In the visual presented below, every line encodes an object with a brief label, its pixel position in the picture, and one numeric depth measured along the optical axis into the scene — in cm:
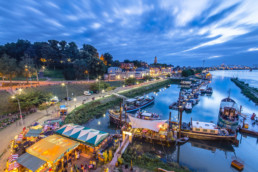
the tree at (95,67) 5162
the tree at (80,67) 5028
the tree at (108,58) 8308
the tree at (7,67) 3294
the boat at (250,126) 2089
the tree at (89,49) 7188
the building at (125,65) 9603
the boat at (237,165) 1422
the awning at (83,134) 1252
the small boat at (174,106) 3425
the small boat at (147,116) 2328
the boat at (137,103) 3105
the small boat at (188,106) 3264
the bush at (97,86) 4166
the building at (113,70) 6869
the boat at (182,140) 1775
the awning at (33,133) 1378
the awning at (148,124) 1676
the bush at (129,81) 5672
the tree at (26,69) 3716
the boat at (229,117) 2144
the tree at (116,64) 9032
